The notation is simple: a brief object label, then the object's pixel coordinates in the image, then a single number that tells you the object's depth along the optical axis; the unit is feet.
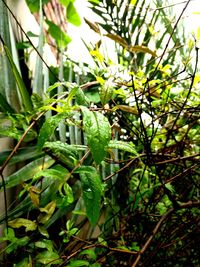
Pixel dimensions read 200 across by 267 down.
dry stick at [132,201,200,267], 2.24
